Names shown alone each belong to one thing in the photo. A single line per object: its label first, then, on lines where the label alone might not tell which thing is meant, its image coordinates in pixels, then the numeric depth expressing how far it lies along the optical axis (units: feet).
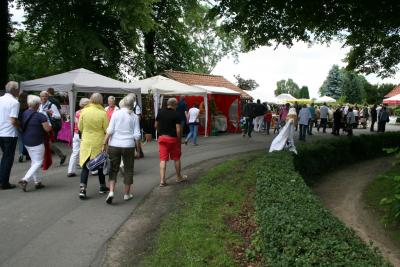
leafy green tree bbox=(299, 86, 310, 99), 451.94
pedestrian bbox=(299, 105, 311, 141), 69.26
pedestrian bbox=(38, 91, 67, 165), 38.08
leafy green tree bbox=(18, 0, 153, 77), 72.74
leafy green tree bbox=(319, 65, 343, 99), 319.06
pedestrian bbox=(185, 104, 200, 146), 55.83
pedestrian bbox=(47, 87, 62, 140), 39.81
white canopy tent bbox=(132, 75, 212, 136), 64.54
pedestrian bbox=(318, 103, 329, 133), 90.63
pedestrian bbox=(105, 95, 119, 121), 35.05
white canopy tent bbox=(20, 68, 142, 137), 52.19
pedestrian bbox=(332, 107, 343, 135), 83.66
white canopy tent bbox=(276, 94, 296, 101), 138.05
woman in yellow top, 25.98
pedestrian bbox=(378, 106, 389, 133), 88.33
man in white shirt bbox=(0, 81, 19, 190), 28.07
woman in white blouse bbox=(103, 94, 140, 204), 25.26
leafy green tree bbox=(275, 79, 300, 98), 484.33
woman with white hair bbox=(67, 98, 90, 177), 32.99
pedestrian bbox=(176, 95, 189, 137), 58.73
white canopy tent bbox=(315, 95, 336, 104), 153.25
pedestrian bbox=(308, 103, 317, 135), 84.30
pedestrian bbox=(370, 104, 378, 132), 100.72
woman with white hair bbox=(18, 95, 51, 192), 28.02
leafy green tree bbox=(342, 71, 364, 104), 298.97
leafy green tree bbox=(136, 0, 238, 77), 108.26
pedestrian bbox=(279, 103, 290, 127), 84.74
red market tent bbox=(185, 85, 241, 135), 75.36
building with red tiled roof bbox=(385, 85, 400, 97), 252.34
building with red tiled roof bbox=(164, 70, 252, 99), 82.84
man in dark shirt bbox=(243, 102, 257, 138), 71.97
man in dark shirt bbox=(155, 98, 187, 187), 29.45
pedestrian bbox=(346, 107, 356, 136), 84.25
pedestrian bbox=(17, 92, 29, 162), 37.80
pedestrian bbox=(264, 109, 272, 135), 83.25
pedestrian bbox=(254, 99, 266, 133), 76.47
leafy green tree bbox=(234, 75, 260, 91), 217.97
